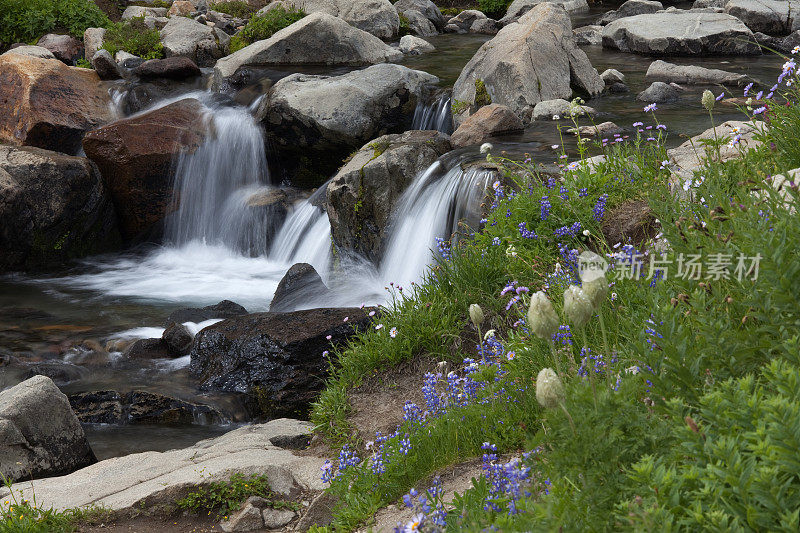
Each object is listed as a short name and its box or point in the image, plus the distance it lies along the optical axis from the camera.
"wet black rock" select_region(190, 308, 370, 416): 7.26
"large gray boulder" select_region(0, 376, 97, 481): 5.62
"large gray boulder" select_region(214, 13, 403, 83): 15.99
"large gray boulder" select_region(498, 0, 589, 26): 25.91
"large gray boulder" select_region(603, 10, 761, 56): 17.02
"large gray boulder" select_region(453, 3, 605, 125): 12.26
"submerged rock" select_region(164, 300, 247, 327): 9.29
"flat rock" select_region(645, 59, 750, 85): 13.73
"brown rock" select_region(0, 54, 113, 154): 13.24
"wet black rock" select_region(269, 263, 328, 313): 9.28
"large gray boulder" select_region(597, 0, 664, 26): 23.33
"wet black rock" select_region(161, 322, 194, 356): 8.52
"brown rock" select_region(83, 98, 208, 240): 12.48
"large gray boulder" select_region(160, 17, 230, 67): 18.67
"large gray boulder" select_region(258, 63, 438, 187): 12.33
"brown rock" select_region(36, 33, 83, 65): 18.94
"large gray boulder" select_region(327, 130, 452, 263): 9.57
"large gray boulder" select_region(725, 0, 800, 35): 19.69
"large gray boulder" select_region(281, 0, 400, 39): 21.92
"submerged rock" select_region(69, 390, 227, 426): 7.16
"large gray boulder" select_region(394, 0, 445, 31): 24.30
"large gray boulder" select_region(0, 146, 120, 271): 11.43
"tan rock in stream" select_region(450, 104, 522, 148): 10.64
